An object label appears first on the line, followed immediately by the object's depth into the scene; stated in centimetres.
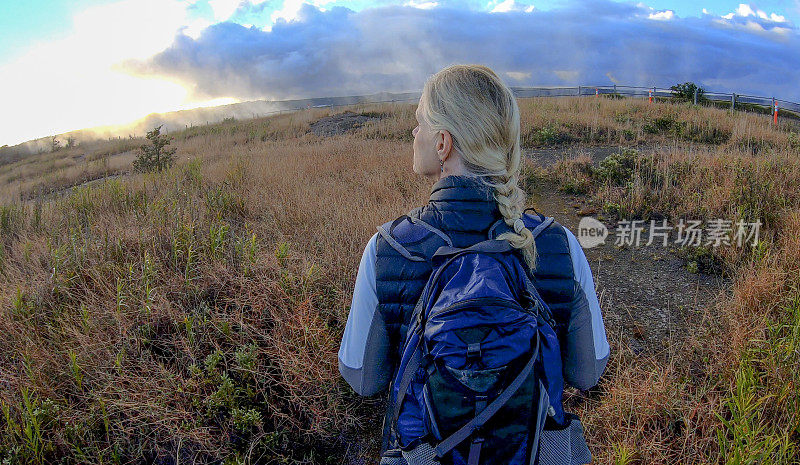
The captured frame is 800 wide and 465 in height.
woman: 150
